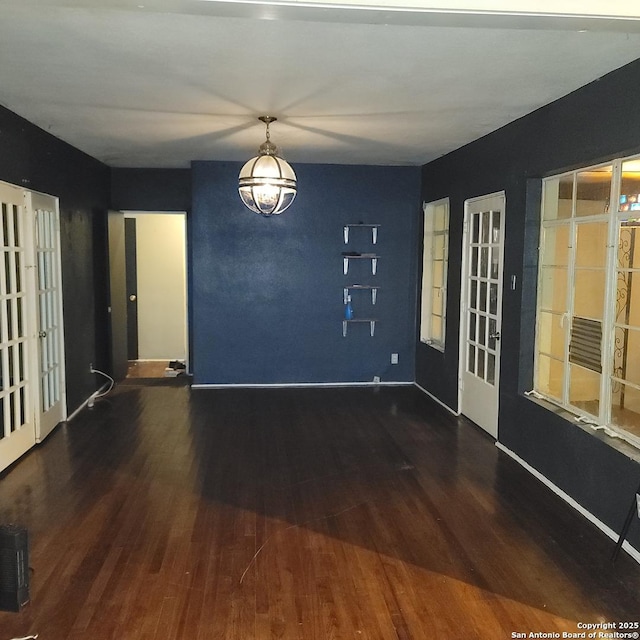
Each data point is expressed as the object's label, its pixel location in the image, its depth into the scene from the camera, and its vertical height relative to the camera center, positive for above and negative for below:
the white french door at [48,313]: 4.88 -0.44
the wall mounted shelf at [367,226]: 6.86 +0.44
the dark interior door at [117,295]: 7.02 -0.40
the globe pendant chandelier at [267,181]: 4.32 +0.62
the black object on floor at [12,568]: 2.59 -1.35
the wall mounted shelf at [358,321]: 6.99 -0.67
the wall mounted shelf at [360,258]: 6.88 +0.09
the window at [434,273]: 6.60 -0.07
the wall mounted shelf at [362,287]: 6.95 -0.27
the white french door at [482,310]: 5.00 -0.38
